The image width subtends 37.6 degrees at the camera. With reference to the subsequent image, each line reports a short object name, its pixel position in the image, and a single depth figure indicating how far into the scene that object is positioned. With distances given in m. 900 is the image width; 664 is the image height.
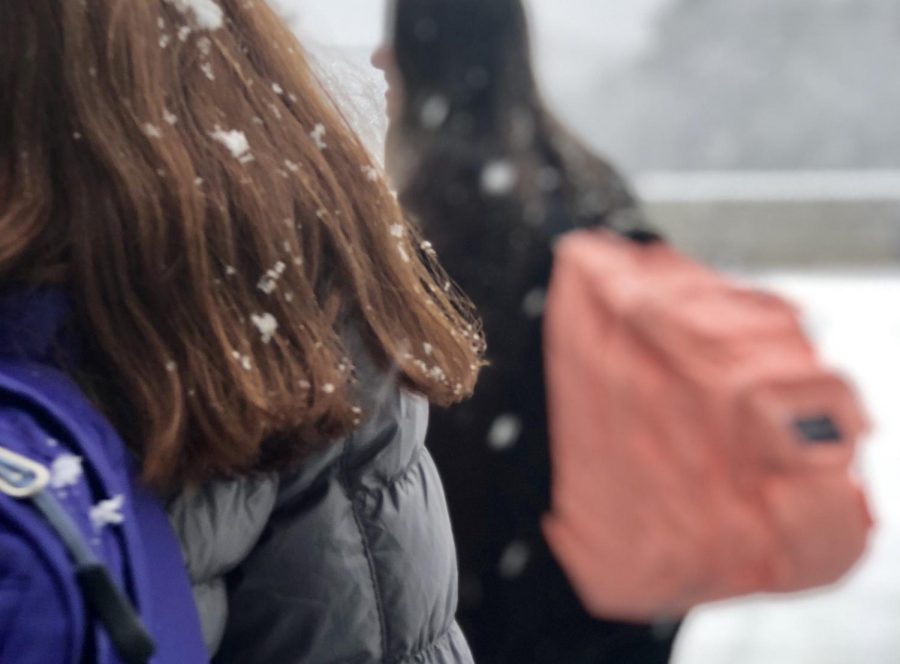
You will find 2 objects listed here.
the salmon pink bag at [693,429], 1.74
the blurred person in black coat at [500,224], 2.12
